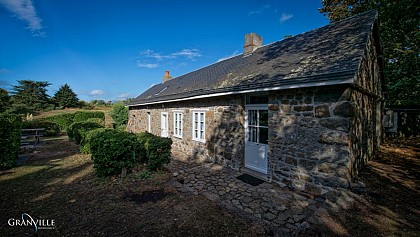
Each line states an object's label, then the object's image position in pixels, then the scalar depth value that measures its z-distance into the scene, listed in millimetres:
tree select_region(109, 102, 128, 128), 20297
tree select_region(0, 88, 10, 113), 23923
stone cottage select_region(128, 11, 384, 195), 4285
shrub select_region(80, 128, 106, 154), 8973
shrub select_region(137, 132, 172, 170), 6027
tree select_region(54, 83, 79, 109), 37800
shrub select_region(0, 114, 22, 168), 6727
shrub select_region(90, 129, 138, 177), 5484
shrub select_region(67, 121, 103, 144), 10387
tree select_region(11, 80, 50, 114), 33031
